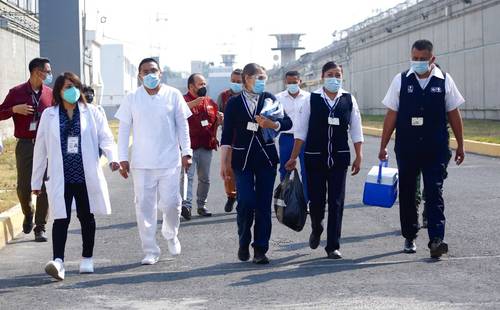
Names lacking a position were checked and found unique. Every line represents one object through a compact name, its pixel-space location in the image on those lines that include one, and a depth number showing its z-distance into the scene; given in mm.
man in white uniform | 15181
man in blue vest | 15081
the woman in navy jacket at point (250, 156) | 15043
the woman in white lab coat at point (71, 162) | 14363
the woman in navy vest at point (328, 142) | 15370
